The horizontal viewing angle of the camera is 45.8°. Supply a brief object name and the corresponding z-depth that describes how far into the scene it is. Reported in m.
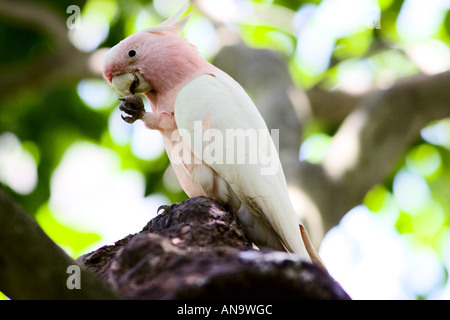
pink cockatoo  3.24
